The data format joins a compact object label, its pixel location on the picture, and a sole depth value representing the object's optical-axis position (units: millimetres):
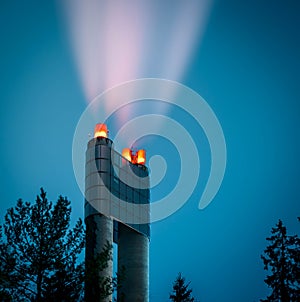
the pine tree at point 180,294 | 45462
